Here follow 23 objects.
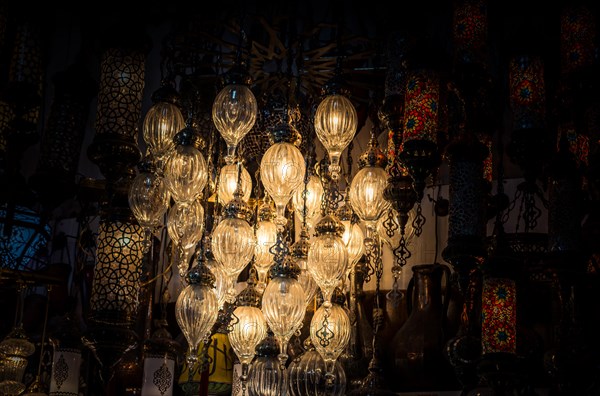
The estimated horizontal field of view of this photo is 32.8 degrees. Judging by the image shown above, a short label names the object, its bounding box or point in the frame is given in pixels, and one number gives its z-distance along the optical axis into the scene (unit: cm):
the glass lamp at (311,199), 487
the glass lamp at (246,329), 464
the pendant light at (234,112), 436
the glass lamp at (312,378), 455
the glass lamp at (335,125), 450
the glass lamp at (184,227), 459
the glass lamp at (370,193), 461
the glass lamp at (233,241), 444
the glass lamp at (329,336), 440
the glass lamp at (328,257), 439
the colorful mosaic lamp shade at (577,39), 403
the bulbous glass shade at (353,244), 486
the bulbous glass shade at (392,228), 470
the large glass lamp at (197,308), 432
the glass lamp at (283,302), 432
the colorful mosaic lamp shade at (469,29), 403
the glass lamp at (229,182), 504
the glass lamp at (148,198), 461
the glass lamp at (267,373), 454
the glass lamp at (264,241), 493
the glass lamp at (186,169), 447
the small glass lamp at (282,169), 444
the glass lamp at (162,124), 468
